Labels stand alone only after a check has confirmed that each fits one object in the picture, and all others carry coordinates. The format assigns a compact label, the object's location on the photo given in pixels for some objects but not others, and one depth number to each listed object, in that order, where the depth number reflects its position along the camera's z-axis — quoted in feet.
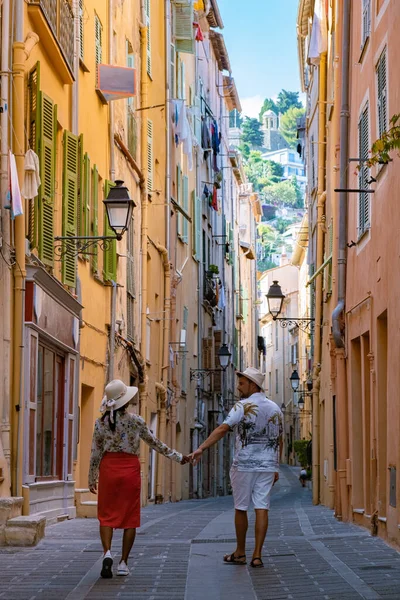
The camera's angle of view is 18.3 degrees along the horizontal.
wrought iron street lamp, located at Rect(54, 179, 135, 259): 50.78
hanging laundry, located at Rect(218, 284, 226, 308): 152.09
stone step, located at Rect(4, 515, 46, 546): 38.58
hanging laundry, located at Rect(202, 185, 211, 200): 137.84
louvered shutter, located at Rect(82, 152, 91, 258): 60.85
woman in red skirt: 31.48
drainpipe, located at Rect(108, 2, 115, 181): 70.90
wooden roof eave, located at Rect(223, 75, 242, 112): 177.17
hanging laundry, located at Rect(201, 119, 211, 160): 137.49
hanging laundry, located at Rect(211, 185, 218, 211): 147.13
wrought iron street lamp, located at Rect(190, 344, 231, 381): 116.37
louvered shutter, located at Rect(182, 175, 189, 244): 111.55
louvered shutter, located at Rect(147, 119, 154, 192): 90.82
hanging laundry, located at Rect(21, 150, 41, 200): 45.42
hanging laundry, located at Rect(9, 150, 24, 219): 42.52
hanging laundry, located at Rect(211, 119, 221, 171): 147.64
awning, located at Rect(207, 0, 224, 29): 142.41
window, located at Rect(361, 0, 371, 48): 52.32
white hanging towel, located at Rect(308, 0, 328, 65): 83.51
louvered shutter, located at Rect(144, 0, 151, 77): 89.40
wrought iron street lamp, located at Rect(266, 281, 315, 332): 81.40
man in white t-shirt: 33.32
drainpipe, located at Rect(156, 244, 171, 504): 89.40
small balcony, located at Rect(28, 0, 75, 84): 49.39
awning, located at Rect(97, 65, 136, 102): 67.46
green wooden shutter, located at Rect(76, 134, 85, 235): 59.16
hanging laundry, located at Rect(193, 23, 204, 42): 117.78
